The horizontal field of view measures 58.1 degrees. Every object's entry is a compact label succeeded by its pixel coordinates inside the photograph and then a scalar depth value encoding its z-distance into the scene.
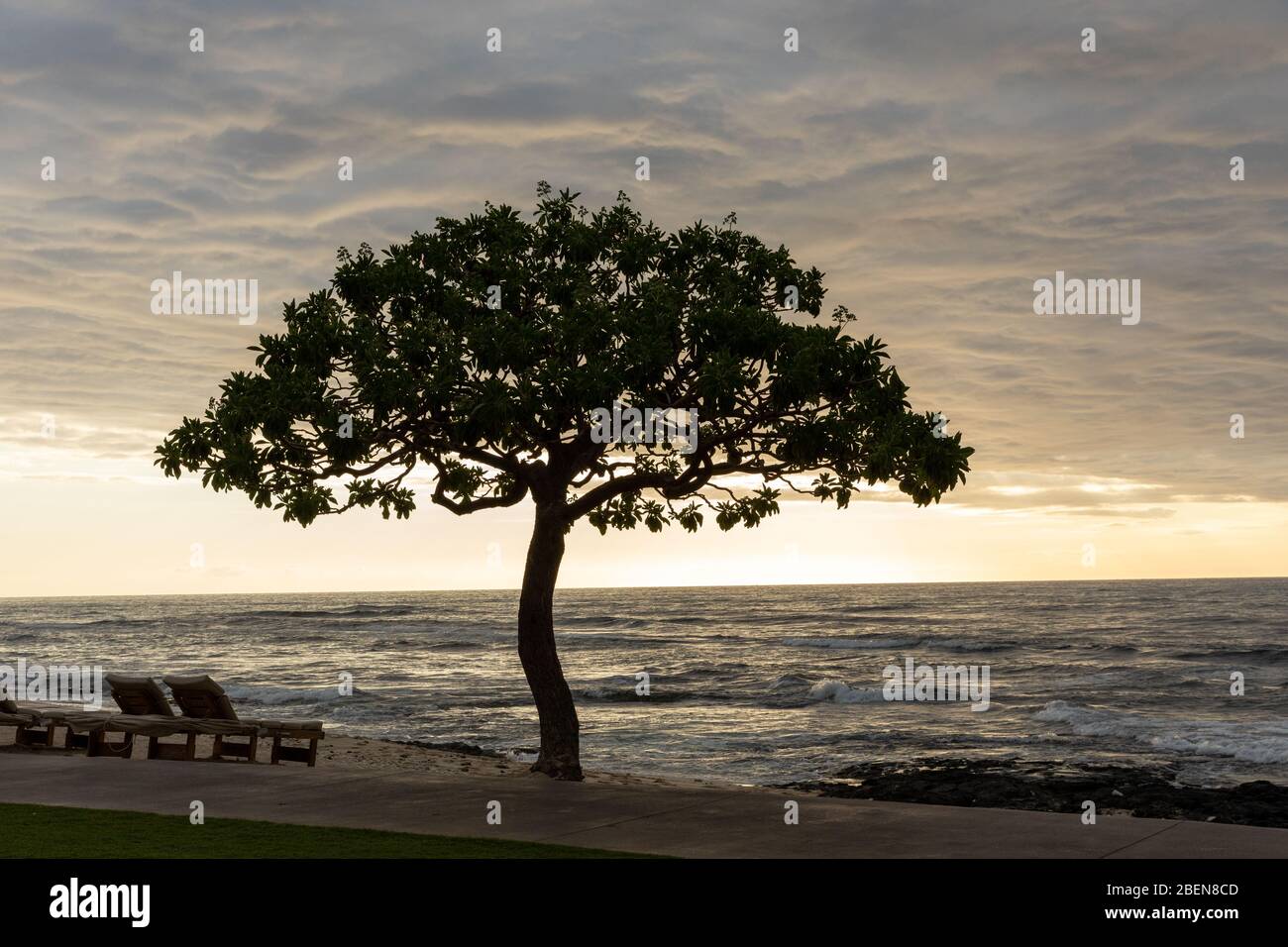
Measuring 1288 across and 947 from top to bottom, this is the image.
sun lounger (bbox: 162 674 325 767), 16.52
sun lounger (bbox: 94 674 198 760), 16.03
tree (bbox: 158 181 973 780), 13.93
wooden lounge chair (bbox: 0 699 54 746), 17.12
